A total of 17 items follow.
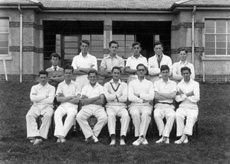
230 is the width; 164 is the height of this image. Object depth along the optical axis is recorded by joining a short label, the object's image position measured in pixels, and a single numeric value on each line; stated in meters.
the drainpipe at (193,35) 16.22
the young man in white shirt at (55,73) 7.51
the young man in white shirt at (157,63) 7.53
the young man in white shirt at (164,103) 6.70
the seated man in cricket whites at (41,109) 6.68
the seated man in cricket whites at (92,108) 6.71
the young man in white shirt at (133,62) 7.48
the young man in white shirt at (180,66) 7.37
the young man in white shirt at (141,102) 6.66
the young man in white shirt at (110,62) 7.68
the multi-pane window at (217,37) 16.77
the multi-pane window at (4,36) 16.47
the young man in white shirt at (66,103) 6.61
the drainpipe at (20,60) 16.08
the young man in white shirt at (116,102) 6.68
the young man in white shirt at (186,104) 6.62
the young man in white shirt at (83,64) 7.52
